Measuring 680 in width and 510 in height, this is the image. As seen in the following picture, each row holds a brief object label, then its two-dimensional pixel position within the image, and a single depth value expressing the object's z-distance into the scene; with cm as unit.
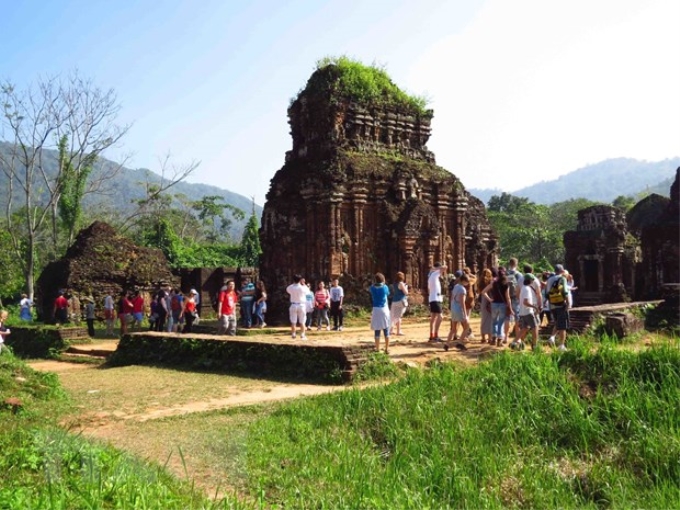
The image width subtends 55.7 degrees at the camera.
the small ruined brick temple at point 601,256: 2712
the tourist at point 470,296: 1214
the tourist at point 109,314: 1728
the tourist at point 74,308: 1752
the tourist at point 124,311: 1620
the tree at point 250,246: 3838
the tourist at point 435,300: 1130
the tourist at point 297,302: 1262
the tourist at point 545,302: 1174
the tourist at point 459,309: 1076
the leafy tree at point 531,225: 5056
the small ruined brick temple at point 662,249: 2041
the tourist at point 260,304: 1623
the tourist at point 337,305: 1470
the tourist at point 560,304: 978
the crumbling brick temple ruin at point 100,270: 1881
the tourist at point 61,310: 1719
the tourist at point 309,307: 1438
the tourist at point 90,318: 1638
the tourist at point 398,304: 1189
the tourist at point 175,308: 1552
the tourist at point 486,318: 1095
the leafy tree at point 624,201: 6685
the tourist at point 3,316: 1081
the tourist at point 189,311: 1549
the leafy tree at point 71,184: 3073
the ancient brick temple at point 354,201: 1794
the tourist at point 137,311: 1725
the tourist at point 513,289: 1061
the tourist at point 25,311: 1991
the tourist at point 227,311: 1345
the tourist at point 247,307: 1638
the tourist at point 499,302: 1047
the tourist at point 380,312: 1007
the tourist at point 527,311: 973
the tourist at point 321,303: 1491
